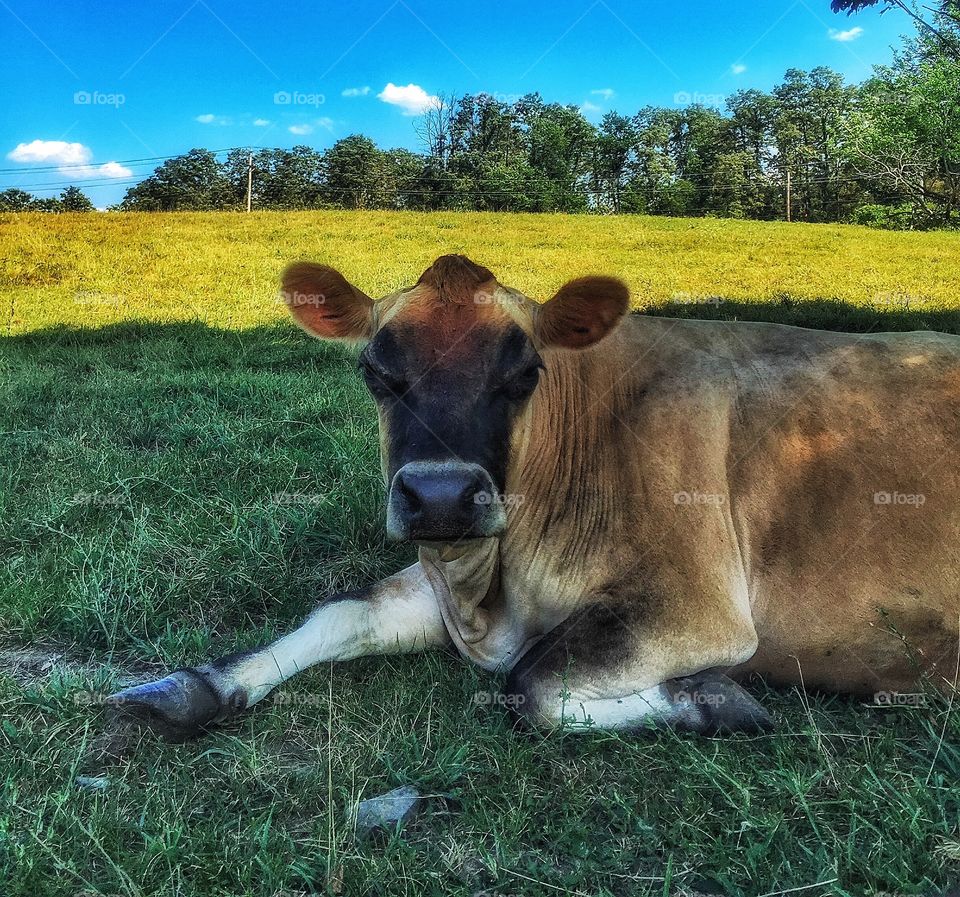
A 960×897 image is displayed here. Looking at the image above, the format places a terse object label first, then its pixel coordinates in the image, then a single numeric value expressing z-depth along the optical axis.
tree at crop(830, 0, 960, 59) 9.73
